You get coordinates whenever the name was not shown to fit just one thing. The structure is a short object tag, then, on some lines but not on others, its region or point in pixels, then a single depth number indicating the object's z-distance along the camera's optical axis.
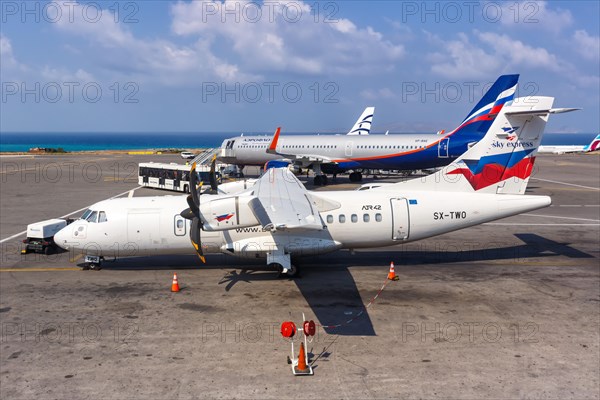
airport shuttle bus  44.53
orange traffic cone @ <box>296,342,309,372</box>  11.97
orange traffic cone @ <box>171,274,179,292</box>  17.95
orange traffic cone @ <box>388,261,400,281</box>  19.21
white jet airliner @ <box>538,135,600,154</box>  97.62
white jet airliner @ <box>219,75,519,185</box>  43.00
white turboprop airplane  19.47
